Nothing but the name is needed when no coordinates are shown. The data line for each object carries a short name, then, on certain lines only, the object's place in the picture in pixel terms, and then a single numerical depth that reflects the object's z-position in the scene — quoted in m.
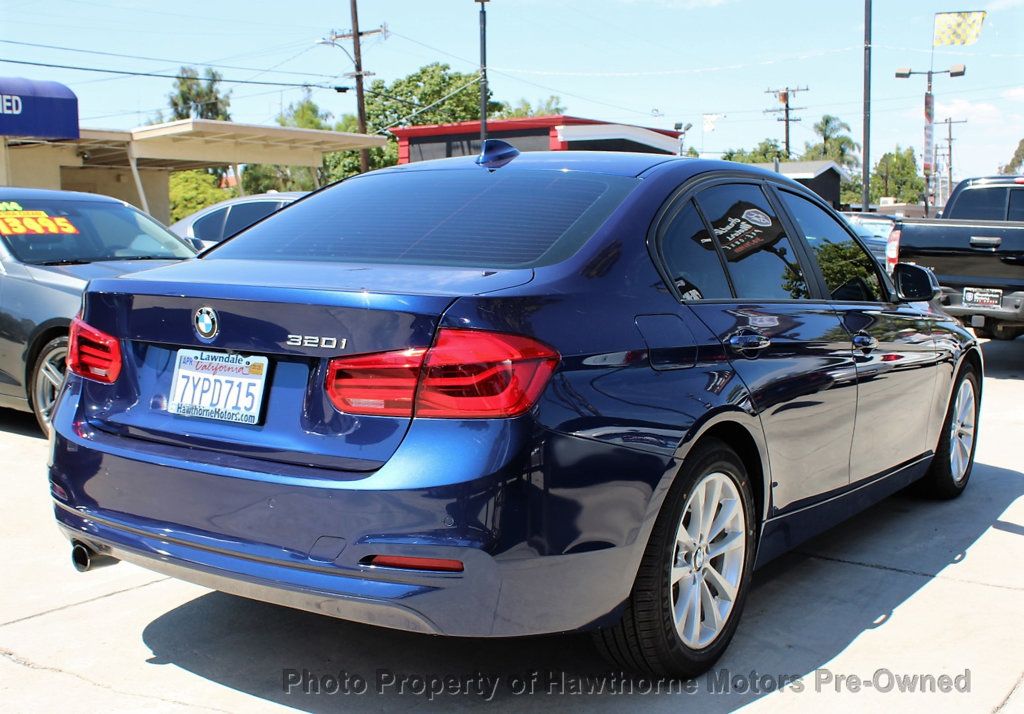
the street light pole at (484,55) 32.91
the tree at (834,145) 98.06
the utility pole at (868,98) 27.69
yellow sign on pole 27.09
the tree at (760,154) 73.50
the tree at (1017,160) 122.78
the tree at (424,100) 57.84
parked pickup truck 10.07
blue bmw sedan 2.70
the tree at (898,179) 118.75
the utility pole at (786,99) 66.38
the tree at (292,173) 64.56
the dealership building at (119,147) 21.80
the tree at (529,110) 75.68
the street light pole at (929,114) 32.72
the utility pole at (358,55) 35.16
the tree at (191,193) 43.50
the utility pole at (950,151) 99.04
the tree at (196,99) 84.12
